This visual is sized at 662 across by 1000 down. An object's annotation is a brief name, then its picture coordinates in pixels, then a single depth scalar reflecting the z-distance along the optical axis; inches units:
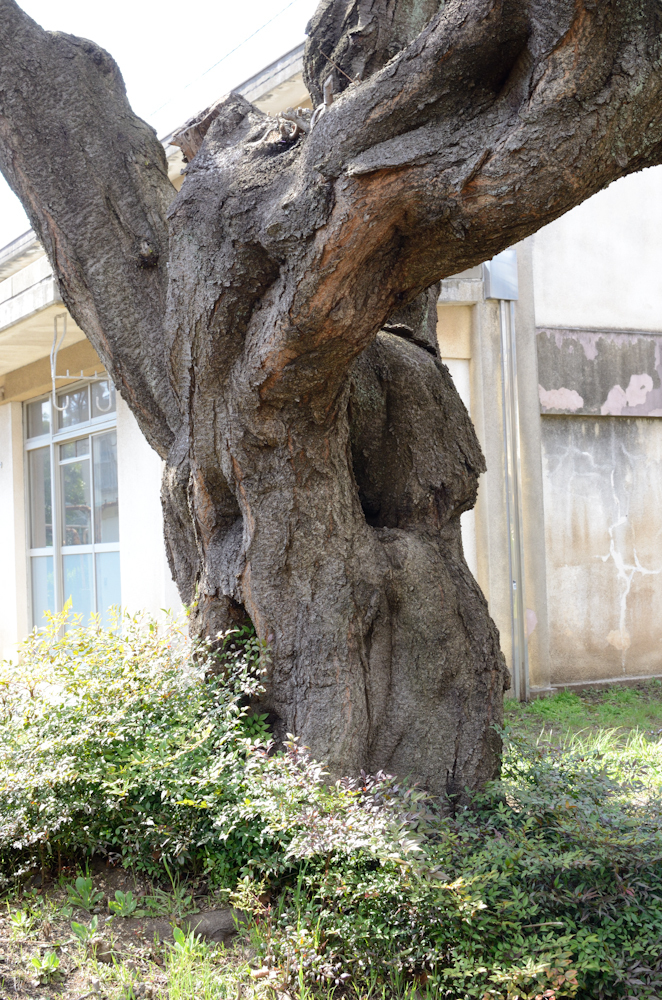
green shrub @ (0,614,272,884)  132.5
